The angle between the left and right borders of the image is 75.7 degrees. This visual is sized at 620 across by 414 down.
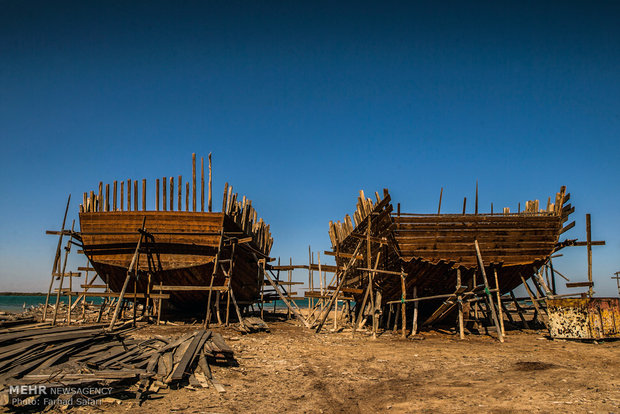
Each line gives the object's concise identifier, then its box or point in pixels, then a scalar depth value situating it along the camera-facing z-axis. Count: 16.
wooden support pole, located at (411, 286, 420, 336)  13.69
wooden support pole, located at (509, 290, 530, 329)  15.55
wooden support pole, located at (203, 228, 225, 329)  14.54
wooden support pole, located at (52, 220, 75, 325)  15.89
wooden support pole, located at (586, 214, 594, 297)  13.27
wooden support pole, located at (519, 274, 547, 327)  14.43
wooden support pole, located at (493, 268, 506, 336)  13.06
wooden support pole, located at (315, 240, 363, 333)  14.13
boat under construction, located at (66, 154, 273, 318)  15.46
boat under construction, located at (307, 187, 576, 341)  13.22
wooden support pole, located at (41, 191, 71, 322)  15.72
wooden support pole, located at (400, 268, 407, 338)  13.16
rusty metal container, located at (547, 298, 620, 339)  11.52
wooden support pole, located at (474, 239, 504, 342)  12.22
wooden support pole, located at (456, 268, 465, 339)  12.73
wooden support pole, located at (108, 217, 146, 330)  13.09
